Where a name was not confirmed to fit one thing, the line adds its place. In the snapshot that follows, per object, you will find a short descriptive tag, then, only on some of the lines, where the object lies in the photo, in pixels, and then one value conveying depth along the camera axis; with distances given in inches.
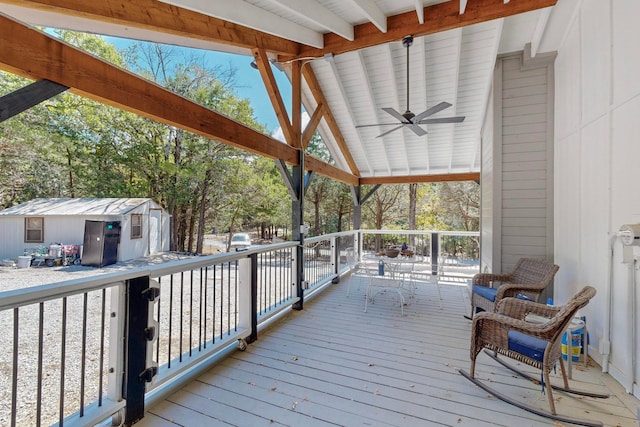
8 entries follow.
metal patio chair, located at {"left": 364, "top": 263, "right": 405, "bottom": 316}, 175.9
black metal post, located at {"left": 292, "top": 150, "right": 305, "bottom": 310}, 170.9
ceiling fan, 160.5
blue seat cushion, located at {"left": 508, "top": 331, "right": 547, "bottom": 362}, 83.1
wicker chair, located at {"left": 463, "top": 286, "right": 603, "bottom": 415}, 79.9
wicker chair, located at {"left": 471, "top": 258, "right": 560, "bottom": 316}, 127.3
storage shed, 428.8
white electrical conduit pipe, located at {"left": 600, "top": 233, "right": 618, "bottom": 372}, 98.3
